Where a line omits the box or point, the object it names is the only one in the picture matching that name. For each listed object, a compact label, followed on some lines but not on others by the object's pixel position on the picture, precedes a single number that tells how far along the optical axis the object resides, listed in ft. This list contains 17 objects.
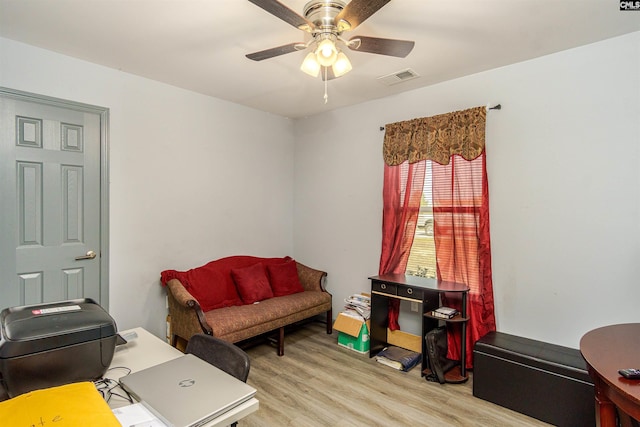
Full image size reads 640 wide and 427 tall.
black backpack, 9.02
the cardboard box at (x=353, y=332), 10.94
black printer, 3.54
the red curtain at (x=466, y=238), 9.56
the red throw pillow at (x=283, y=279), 12.46
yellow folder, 2.85
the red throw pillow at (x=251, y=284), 11.44
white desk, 3.57
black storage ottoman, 7.04
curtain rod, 9.49
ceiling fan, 5.25
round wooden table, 3.81
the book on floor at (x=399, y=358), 9.88
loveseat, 9.53
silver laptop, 3.31
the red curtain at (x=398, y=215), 10.98
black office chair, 4.33
